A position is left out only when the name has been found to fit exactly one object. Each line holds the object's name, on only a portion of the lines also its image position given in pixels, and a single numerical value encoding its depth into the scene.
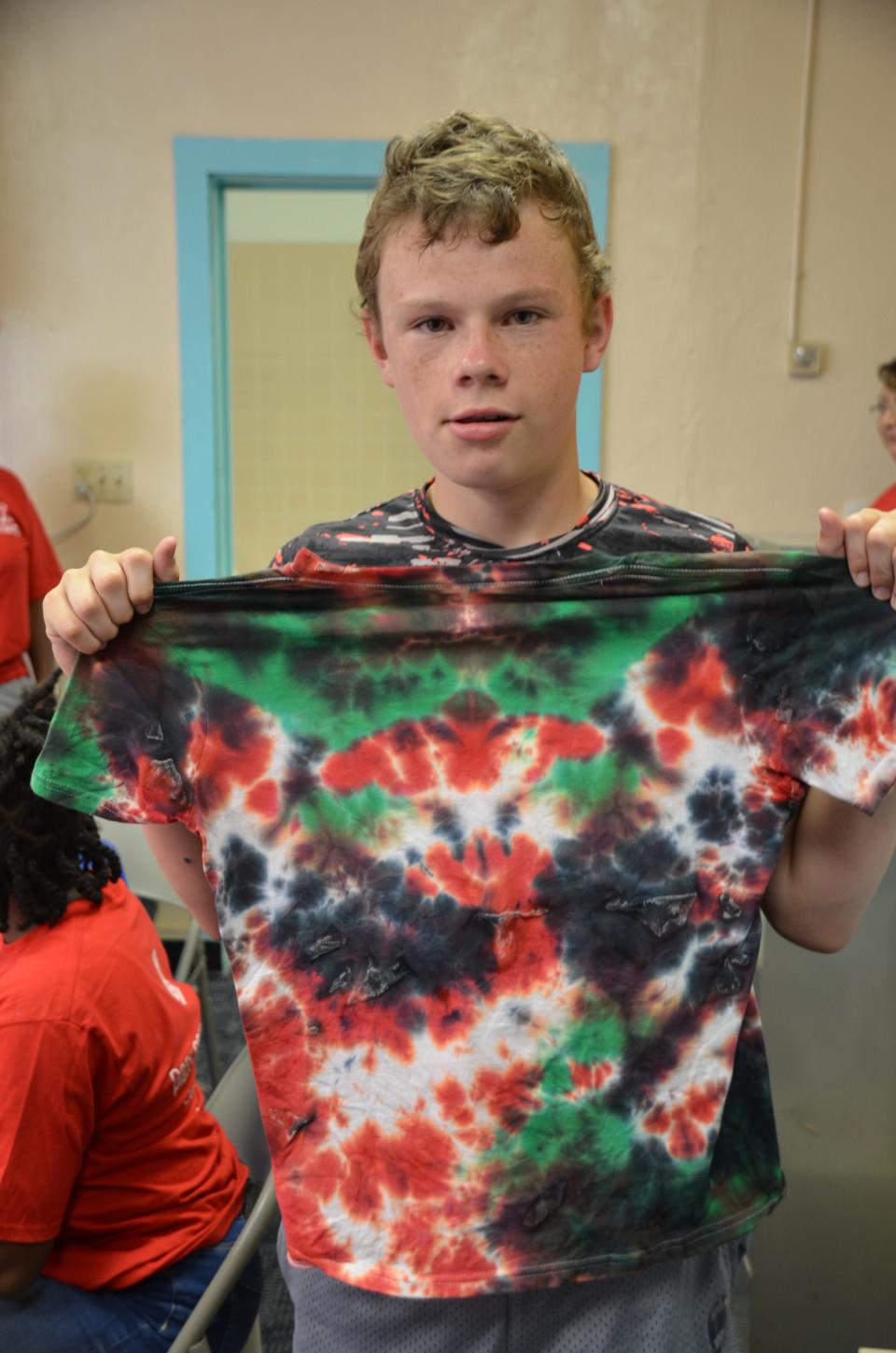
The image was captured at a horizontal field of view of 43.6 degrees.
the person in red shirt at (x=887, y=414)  3.04
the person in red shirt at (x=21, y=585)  3.01
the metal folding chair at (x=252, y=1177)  1.21
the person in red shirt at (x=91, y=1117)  1.26
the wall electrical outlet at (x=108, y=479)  3.51
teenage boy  0.89
